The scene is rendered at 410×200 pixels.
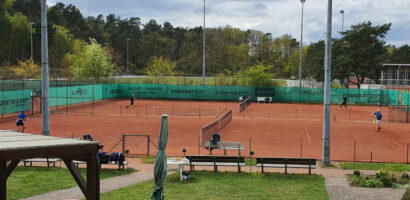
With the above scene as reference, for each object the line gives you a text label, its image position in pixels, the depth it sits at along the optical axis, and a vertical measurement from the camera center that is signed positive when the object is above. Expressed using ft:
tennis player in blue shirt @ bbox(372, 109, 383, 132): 99.88 -6.59
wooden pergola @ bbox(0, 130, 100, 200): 23.46 -3.84
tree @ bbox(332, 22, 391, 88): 228.43 +20.14
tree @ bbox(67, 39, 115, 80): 220.02 +11.77
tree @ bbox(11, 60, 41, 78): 238.60 +9.37
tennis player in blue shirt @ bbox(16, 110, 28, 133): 87.20 -7.04
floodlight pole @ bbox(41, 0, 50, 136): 57.98 +0.54
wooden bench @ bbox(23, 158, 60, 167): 56.39 -10.29
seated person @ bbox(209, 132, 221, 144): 66.50 -8.36
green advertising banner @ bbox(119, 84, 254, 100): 193.77 -1.89
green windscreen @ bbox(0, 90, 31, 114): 117.91 -4.51
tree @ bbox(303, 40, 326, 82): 258.82 +20.76
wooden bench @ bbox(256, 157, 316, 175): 53.72 -9.60
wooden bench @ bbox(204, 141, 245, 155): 65.05 -9.12
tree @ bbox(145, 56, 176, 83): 255.29 +11.07
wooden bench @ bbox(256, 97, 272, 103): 186.43 -4.82
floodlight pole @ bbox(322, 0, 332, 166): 62.49 -1.36
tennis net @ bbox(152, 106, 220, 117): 137.80 -8.29
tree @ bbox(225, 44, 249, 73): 365.69 +27.68
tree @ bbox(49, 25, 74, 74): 312.29 +30.16
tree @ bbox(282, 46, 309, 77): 349.57 +21.70
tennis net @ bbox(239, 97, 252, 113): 145.68 -6.23
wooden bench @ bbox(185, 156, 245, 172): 54.86 -9.63
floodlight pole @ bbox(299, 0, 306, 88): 192.56 +27.51
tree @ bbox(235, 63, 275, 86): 207.21 +5.16
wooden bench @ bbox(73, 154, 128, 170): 55.21 -9.91
